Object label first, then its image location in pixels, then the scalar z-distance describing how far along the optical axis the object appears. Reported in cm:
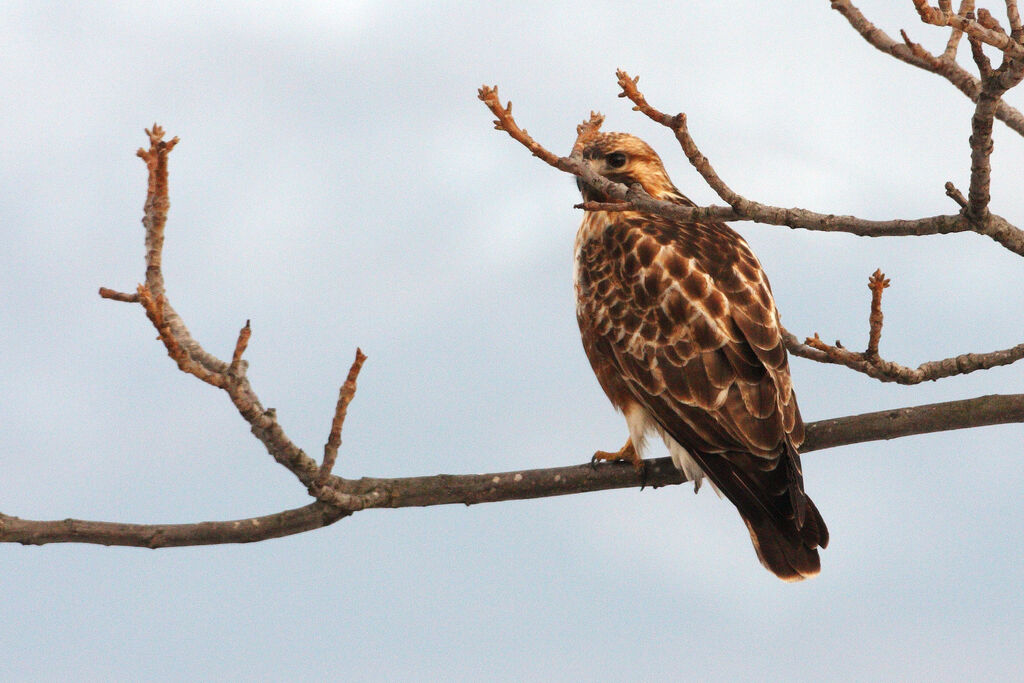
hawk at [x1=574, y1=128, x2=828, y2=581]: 1234
